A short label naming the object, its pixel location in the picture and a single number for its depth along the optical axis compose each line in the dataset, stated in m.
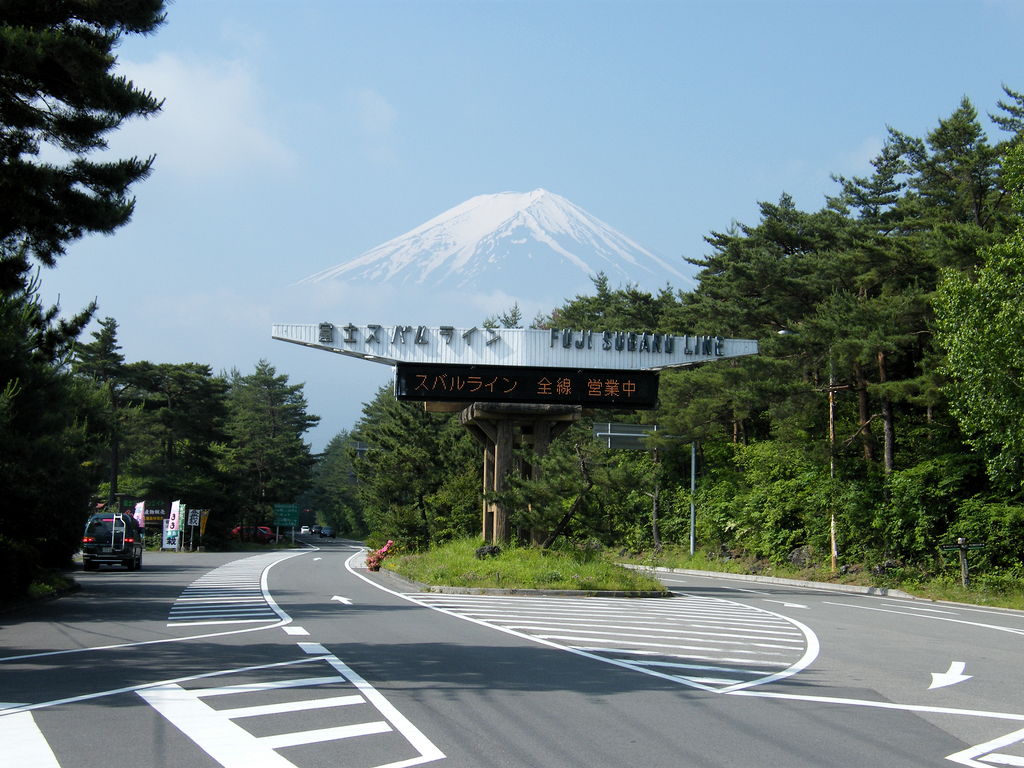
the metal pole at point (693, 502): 46.13
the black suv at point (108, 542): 37.34
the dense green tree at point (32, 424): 18.73
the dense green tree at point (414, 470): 54.94
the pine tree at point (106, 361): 69.94
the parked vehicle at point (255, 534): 95.74
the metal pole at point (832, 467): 35.05
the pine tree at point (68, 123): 13.35
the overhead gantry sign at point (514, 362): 28.27
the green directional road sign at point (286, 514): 100.38
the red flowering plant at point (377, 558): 37.81
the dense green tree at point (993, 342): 24.97
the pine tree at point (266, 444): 92.44
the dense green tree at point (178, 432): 74.62
